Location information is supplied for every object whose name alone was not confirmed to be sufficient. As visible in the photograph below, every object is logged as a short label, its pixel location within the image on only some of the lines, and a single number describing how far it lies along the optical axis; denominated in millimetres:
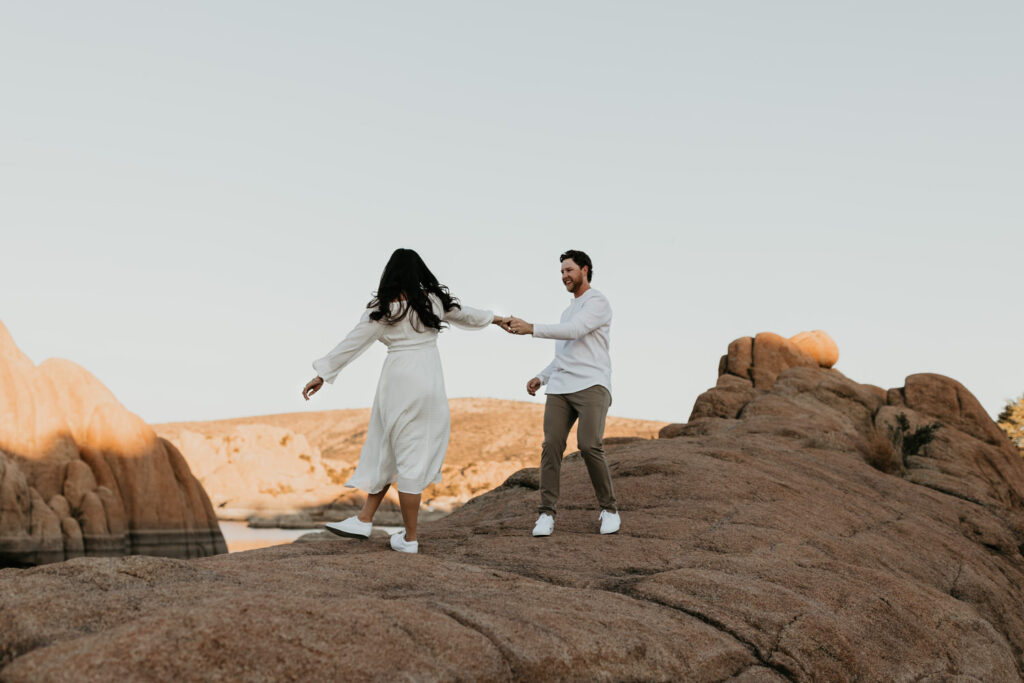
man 7363
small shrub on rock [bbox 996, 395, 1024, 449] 36406
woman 6363
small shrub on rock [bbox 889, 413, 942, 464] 16594
